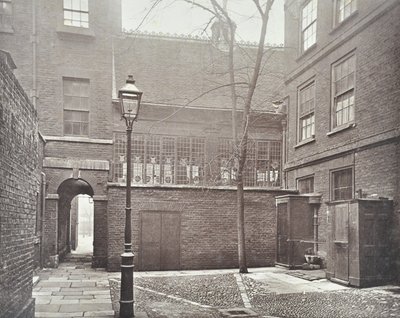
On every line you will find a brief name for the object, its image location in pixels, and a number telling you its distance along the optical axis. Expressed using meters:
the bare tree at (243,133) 14.56
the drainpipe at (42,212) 15.99
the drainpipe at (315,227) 15.45
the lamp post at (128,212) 8.20
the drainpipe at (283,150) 19.20
